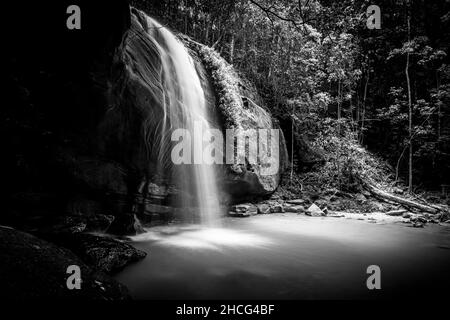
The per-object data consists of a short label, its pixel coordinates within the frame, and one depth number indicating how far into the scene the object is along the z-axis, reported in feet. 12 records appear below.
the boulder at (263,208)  33.06
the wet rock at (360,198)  36.59
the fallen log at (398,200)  31.48
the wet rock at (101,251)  11.67
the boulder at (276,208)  33.86
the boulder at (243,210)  30.71
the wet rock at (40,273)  7.39
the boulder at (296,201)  36.62
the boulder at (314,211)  31.99
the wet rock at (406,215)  29.77
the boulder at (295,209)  33.83
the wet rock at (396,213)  31.53
